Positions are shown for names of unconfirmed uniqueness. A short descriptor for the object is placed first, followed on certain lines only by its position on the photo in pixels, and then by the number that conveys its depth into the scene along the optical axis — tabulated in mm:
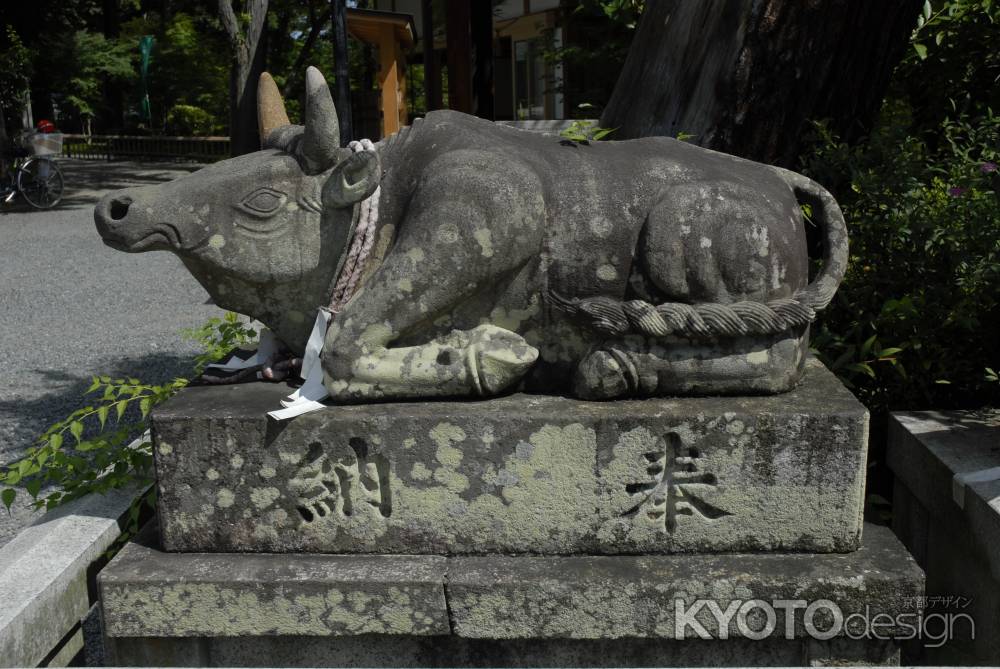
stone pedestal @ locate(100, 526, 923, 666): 2201
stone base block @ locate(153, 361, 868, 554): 2227
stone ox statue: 2260
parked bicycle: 13422
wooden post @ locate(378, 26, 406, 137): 9031
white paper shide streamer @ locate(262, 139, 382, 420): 2355
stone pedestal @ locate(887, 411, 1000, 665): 2443
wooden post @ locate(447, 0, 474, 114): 7441
